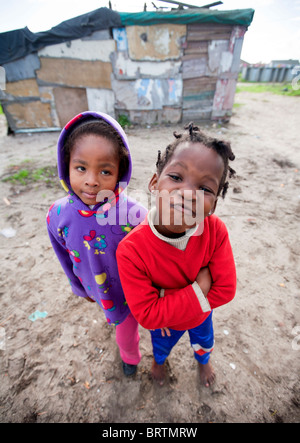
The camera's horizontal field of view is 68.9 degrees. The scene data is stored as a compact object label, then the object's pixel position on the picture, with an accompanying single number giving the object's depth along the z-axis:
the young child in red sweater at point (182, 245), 0.91
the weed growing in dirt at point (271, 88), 14.87
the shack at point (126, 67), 6.14
